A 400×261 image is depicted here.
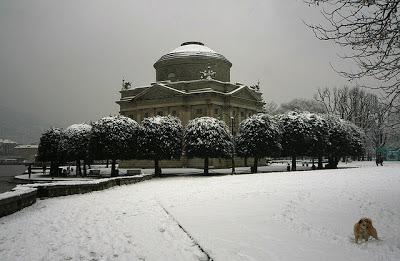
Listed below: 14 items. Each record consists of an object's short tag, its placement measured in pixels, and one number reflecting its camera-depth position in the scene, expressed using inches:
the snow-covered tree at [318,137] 1876.1
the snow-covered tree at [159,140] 1631.4
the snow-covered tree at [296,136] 1849.2
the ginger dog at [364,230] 338.6
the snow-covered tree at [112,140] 1619.1
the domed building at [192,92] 2466.8
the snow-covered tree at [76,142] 1865.2
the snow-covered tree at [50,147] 1985.7
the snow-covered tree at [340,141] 1955.0
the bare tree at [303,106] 3707.4
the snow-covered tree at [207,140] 1585.9
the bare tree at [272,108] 3988.2
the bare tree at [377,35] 374.0
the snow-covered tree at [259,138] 1718.8
